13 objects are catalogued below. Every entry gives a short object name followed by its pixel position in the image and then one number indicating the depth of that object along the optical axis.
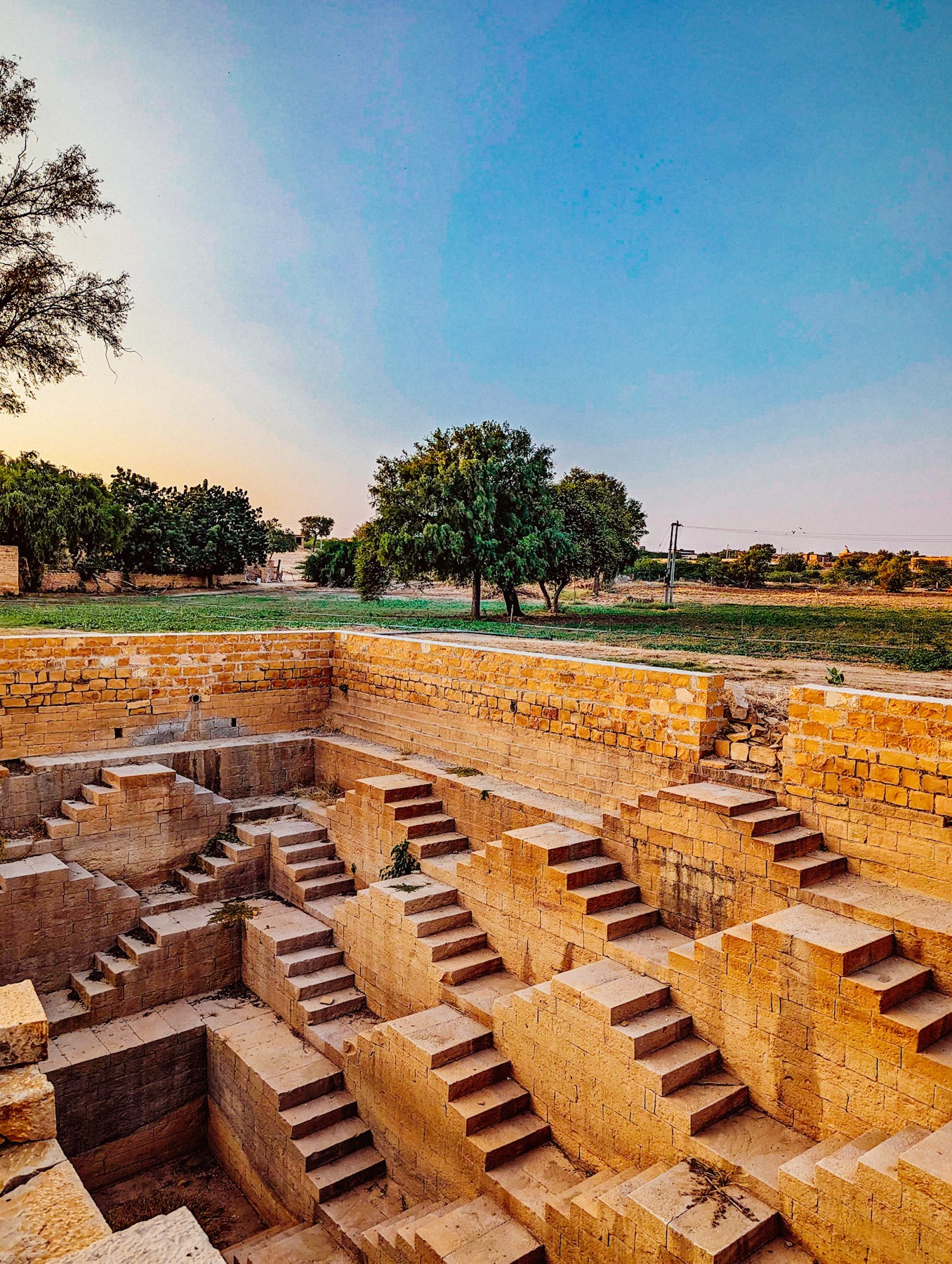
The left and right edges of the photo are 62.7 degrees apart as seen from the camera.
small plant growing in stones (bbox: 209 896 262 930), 8.83
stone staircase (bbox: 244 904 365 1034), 7.82
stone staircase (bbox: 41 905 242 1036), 7.96
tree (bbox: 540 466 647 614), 29.03
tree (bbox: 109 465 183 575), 44.00
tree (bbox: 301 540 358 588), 50.53
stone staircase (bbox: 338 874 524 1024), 6.91
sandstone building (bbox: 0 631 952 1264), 4.31
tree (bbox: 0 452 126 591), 33.25
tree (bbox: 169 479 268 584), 45.97
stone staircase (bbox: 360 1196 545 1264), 4.90
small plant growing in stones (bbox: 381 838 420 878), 8.34
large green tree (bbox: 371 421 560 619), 23.17
